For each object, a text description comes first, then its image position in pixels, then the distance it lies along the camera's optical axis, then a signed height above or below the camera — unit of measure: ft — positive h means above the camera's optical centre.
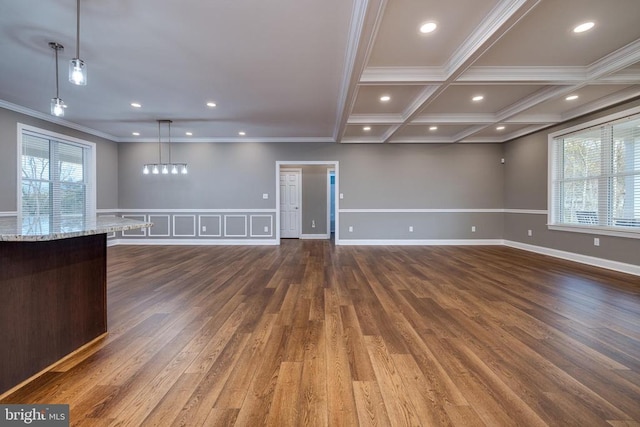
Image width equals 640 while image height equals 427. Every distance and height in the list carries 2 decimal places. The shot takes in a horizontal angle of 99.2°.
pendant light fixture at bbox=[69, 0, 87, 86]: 6.76 +3.51
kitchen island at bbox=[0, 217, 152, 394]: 4.71 -1.66
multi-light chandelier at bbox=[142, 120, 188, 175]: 18.24 +3.18
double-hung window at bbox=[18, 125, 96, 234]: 15.30 +2.27
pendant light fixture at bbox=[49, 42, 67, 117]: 8.29 +3.21
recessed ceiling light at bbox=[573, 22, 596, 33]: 8.13 +5.55
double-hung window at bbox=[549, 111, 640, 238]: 12.88 +1.78
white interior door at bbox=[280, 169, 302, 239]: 26.48 +0.61
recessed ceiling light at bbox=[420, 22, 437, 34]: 8.13 +5.57
